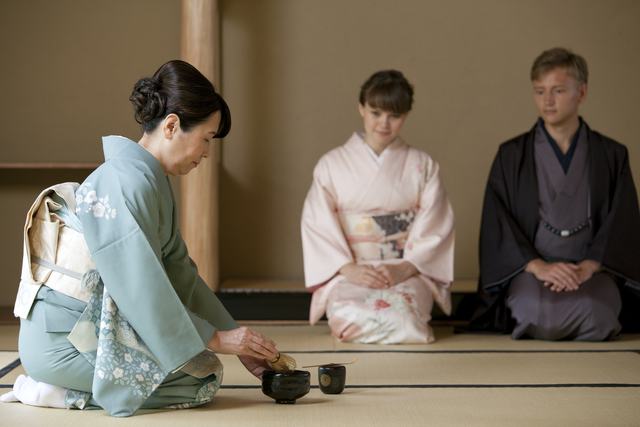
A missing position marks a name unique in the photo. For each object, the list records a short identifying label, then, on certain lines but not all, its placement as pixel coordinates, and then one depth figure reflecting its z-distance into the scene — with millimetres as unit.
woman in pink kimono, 5023
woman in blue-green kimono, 3066
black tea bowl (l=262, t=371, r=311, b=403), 3271
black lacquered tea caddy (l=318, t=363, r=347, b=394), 3445
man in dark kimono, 5039
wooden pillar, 5578
